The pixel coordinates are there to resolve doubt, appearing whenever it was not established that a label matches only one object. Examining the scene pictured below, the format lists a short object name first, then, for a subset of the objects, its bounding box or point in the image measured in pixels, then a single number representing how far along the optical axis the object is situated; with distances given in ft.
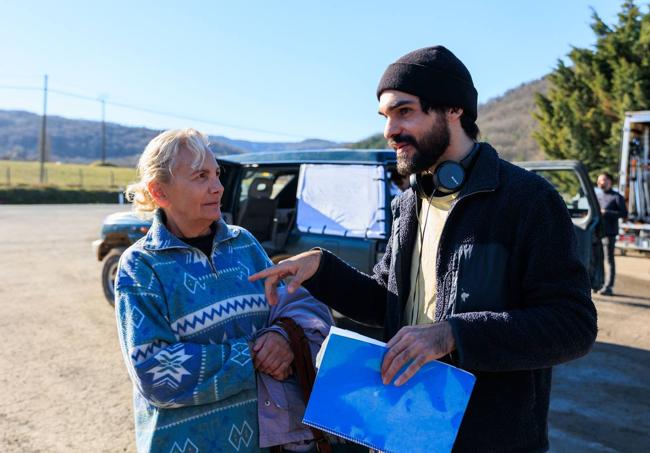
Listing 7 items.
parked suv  17.95
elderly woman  5.60
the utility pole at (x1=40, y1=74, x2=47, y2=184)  146.77
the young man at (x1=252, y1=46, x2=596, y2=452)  4.53
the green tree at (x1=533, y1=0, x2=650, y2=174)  57.11
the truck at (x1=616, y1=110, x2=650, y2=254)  40.65
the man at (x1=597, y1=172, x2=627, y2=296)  28.76
